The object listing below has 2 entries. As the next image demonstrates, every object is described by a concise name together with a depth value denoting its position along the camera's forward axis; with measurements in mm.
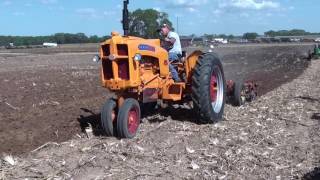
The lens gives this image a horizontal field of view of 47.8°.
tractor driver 6897
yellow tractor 5931
